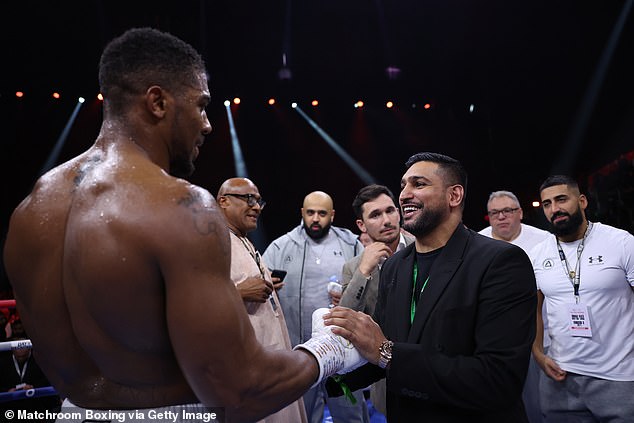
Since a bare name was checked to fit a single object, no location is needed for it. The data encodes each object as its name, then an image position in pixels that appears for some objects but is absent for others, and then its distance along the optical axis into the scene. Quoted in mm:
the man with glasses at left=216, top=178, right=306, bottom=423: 2262
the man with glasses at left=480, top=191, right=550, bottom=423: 3789
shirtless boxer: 910
